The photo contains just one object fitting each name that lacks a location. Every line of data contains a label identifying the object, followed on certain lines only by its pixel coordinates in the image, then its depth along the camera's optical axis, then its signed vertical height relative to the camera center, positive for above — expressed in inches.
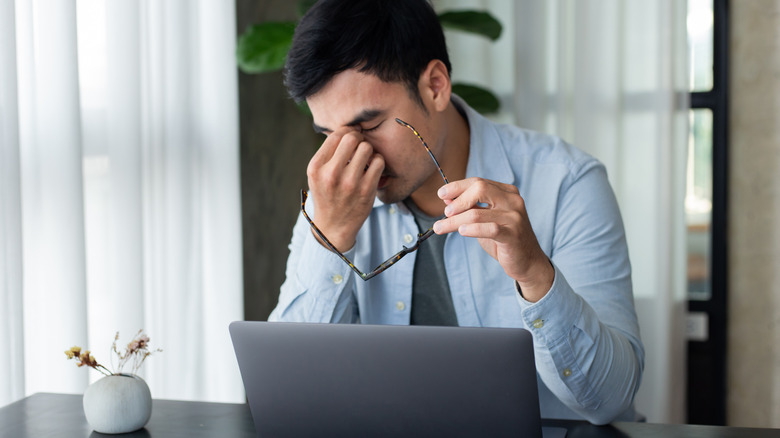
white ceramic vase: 37.9 -10.9
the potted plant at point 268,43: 79.7 +19.0
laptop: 31.1 -8.2
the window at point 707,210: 94.0 -1.5
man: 41.9 -0.9
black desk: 36.9 -12.5
